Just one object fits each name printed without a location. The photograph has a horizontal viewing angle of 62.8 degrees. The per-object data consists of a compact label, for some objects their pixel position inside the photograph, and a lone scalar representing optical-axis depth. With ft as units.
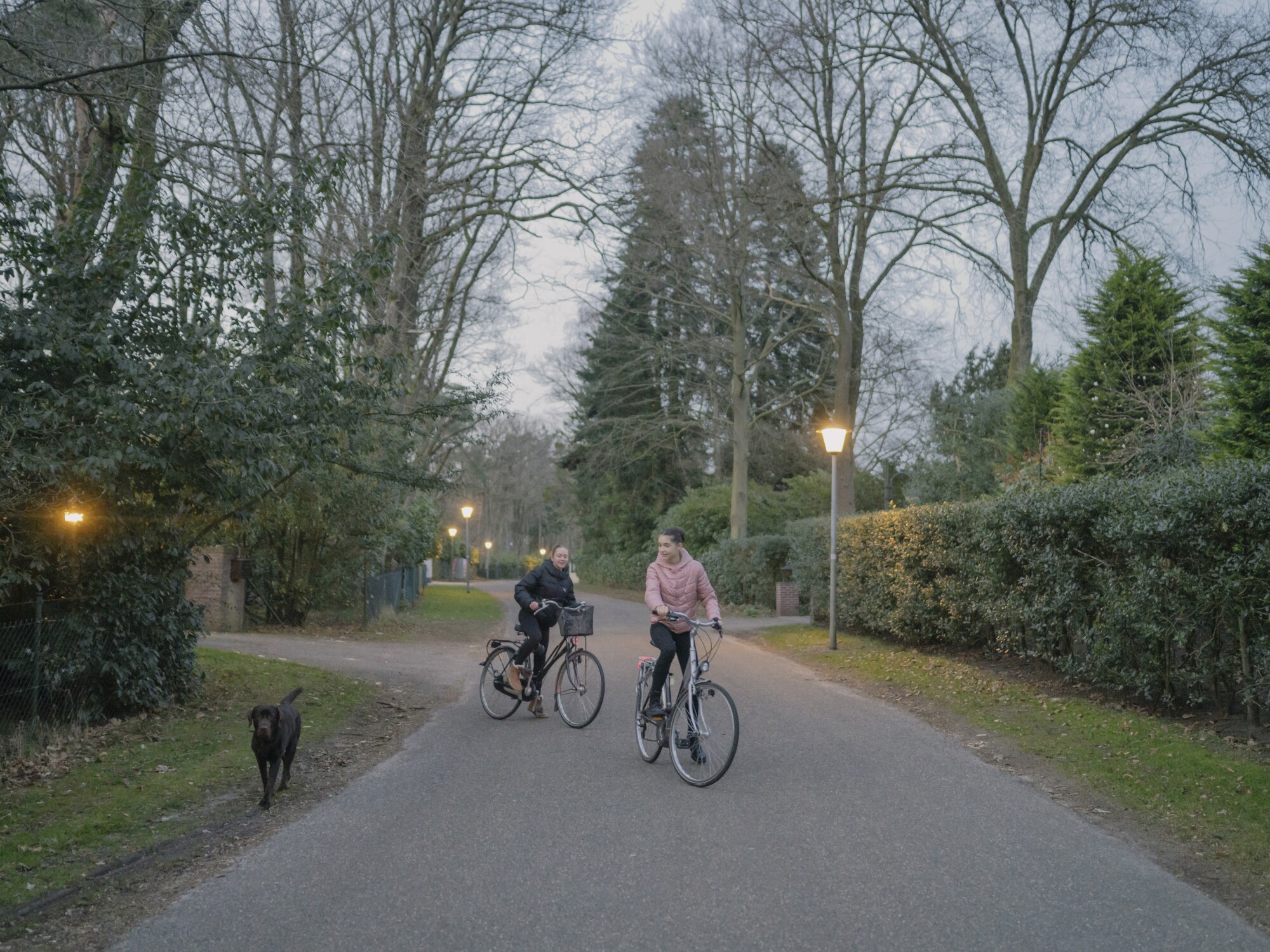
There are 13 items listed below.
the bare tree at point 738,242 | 76.84
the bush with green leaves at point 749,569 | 93.97
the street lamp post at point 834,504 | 58.65
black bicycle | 32.30
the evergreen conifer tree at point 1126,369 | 61.31
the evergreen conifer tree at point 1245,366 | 46.32
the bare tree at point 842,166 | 72.64
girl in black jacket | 33.68
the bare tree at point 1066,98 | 62.85
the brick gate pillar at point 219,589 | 62.23
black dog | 22.89
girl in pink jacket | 26.66
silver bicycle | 24.35
